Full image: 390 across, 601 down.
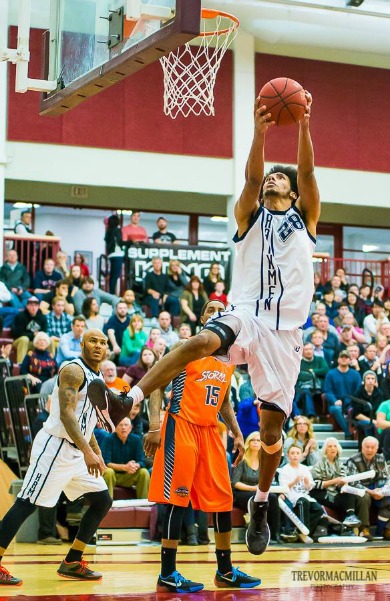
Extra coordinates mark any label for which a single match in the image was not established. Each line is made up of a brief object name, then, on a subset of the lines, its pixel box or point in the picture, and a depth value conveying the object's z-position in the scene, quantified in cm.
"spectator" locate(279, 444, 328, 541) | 1291
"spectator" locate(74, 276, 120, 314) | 1758
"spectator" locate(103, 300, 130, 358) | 1695
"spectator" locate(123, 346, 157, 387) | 1439
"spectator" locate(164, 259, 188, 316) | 1952
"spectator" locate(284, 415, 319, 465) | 1388
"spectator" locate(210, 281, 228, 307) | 1902
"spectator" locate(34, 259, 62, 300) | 1812
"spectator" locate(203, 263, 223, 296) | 1995
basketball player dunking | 662
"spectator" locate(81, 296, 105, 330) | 1642
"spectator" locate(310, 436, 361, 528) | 1352
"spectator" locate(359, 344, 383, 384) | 1695
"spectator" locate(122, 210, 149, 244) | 2061
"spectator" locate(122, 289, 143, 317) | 1791
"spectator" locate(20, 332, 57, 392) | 1464
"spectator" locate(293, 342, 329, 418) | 1612
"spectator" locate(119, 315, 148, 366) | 1636
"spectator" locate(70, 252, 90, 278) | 1911
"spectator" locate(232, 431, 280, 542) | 1266
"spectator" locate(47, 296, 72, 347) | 1647
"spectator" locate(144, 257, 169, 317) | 1917
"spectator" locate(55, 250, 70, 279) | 1880
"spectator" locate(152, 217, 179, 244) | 2083
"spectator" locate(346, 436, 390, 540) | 1352
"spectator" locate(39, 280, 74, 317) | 1680
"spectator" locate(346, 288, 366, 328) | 2027
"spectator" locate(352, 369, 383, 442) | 1572
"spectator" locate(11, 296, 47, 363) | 1642
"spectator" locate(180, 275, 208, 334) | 1858
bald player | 786
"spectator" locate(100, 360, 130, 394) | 1308
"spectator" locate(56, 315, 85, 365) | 1477
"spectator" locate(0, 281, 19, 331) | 1703
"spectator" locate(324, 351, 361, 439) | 1620
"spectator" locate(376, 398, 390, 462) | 1445
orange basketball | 659
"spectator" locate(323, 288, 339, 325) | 1997
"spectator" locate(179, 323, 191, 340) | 1625
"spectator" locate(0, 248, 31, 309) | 1781
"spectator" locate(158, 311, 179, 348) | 1698
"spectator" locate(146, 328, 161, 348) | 1595
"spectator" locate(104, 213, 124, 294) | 2023
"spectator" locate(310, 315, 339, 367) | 1766
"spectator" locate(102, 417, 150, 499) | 1278
